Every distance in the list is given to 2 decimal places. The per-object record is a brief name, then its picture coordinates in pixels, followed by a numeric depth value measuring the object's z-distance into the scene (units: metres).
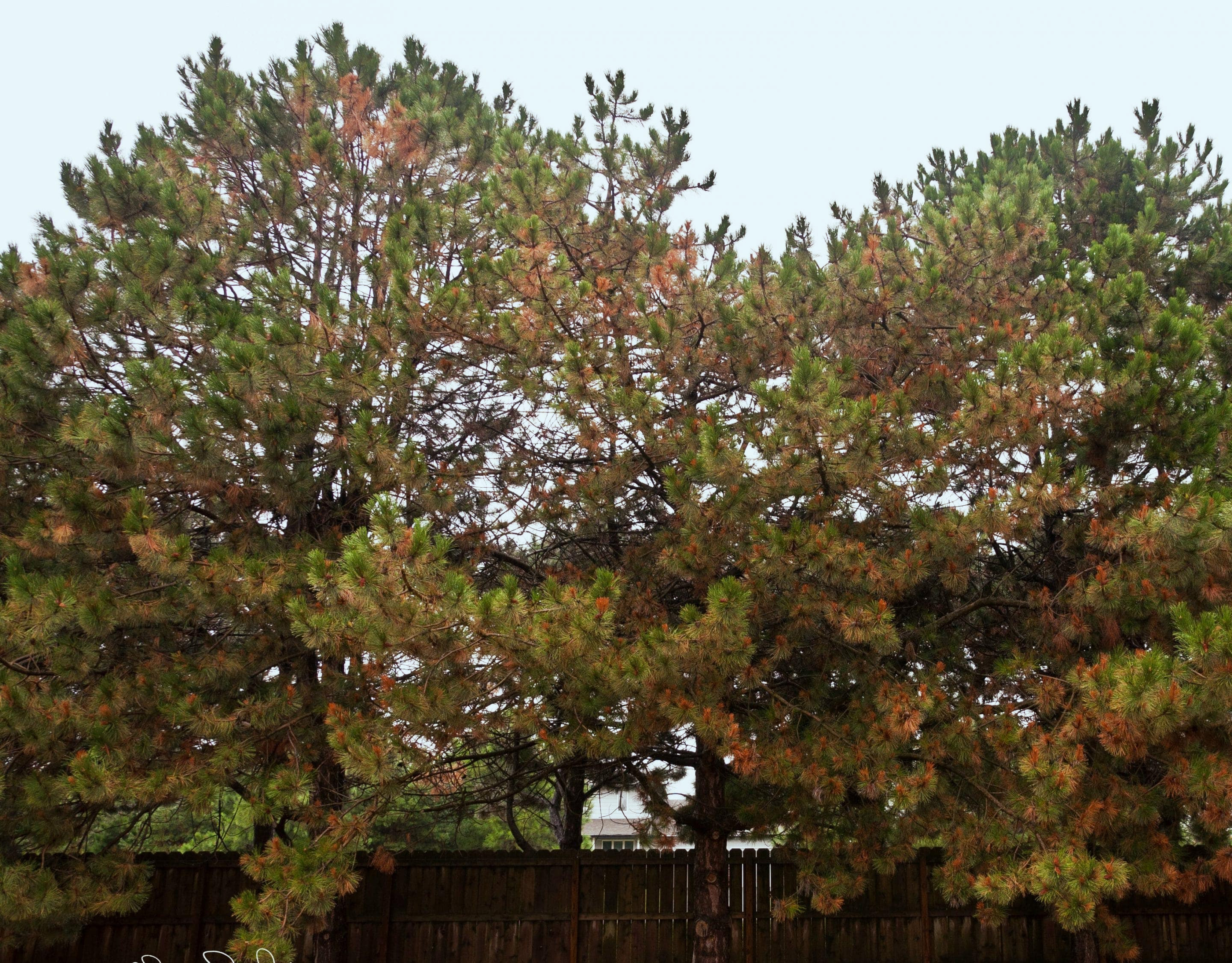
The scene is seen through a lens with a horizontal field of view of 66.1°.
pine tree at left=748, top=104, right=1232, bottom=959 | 5.11
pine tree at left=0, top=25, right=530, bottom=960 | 5.41
